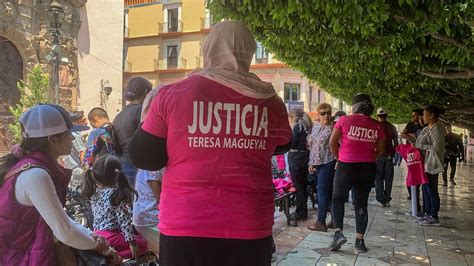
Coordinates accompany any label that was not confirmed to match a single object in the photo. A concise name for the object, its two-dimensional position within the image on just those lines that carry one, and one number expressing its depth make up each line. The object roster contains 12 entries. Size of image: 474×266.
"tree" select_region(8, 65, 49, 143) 11.90
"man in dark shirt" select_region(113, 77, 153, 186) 3.58
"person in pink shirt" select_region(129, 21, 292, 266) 1.87
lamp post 10.10
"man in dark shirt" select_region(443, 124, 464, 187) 14.56
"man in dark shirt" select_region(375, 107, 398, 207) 8.91
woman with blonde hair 6.37
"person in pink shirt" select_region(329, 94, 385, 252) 5.10
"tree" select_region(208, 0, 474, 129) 4.08
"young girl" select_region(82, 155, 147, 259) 3.20
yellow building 34.53
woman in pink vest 2.15
